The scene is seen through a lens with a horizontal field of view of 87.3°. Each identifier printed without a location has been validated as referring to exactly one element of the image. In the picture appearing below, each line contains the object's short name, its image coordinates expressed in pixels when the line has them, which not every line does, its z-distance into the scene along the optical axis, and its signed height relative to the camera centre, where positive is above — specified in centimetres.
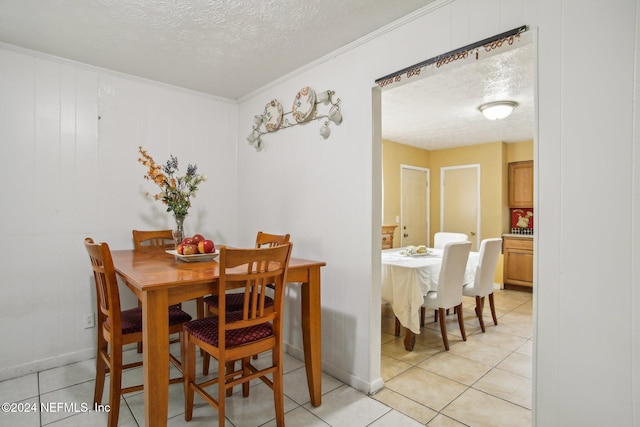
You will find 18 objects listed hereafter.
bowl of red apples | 215 -25
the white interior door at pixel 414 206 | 577 +10
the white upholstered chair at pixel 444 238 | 445 -36
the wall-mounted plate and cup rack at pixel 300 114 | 250 +81
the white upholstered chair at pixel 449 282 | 295 -63
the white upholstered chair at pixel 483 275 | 337 -65
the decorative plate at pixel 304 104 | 261 +86
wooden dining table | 155 -46
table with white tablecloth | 290 -65
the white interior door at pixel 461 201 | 575 +19
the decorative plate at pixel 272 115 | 300 +89
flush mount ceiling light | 348 +107
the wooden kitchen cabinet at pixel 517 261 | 512 -77
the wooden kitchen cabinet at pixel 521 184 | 534 +44
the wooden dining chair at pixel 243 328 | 164 -63
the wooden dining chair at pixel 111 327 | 170 -65
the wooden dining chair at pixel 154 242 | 268 -27
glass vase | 262 -16
